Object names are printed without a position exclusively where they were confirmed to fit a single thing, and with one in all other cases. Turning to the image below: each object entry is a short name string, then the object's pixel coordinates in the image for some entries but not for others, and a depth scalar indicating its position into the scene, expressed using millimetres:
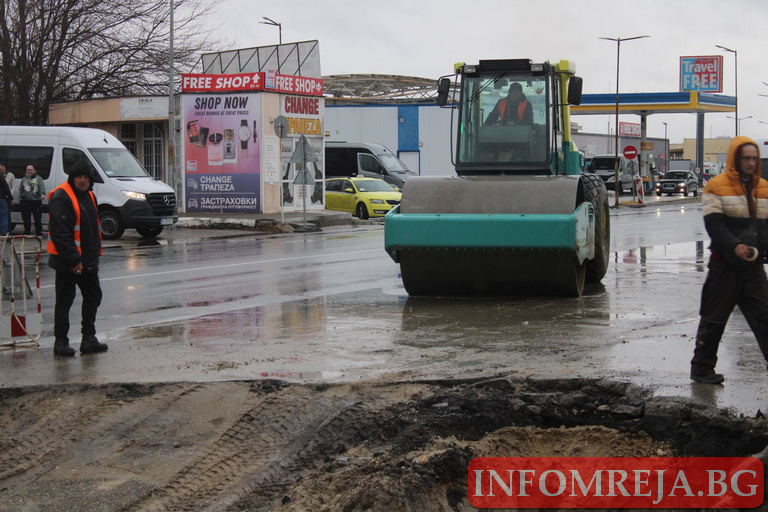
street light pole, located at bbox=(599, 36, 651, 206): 47141
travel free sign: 82250
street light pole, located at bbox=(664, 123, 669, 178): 94138
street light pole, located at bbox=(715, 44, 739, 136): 61469
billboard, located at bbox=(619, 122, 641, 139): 97125
